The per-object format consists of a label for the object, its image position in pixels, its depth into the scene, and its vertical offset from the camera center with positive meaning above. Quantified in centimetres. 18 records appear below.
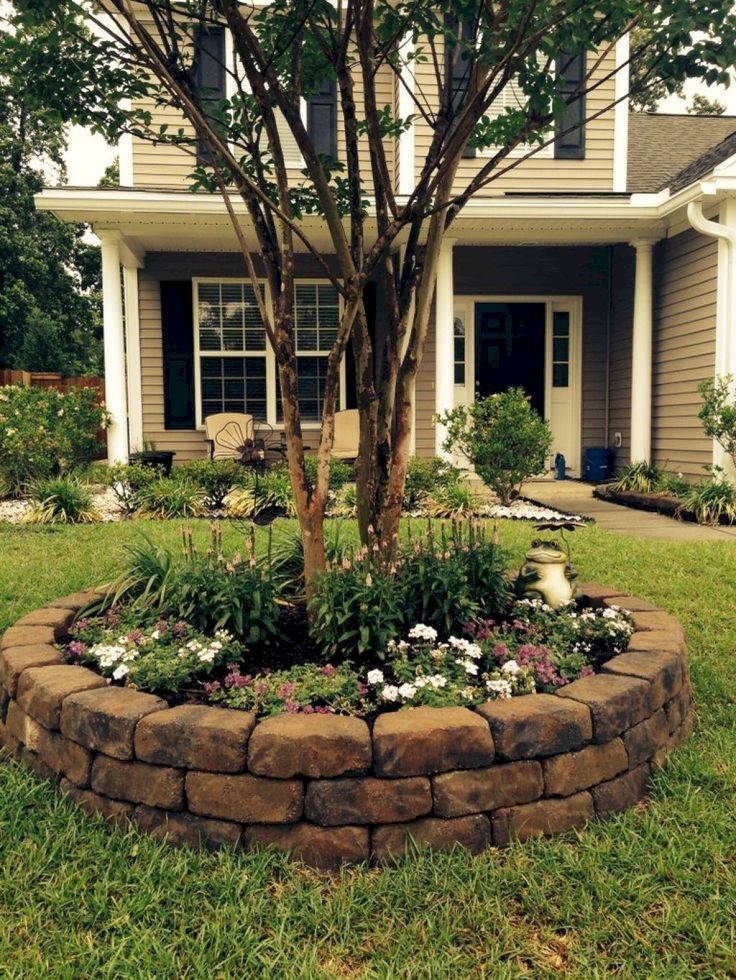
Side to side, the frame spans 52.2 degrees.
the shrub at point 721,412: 671 +12
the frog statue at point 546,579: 319 -65
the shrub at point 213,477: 689 -45
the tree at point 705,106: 2244 +963
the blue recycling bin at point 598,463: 912 -45
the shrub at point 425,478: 679 -47
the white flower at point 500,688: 234 -82
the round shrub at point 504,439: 665 -11
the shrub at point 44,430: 700 +0
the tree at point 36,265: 1856 +433
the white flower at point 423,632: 260 -71
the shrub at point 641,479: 772 -55
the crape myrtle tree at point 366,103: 247 +124
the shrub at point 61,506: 600 -62
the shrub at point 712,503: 634 -66
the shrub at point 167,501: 643 -62
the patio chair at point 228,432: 841 -4
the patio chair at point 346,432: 850 -5
